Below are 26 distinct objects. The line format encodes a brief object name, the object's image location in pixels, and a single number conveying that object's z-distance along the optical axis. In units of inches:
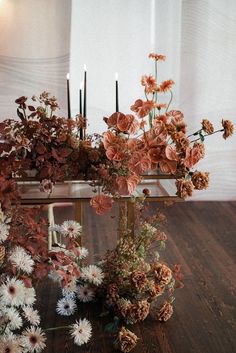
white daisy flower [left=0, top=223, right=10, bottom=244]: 65.9
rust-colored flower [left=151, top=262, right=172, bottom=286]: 95.7
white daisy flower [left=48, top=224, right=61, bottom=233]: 82.6
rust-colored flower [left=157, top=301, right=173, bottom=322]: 96.8
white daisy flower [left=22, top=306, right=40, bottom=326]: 70.6
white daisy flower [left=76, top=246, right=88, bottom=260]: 79.1
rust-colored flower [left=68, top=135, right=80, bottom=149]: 83.2
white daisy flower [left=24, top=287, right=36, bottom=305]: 66.6
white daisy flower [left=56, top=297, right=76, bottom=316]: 97.3
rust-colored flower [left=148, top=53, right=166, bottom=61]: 96.0
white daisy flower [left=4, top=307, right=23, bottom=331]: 67.2
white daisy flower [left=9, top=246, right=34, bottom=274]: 67.7
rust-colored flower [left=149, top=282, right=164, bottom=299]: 97.7
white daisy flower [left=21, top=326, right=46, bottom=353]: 71.8
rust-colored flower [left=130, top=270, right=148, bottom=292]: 94.5
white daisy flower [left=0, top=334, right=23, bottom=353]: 68.7
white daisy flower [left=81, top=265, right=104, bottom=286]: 98.0
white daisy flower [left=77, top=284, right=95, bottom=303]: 102.4
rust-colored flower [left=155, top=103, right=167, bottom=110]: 89.8
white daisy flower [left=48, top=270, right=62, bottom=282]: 76.5
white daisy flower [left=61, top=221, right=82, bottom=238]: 78.6
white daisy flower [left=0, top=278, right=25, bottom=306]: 65.1
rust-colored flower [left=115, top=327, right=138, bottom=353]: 86.6
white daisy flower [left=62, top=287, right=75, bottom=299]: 101.3
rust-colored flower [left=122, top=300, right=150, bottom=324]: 94.4
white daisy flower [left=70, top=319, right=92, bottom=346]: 79.4
